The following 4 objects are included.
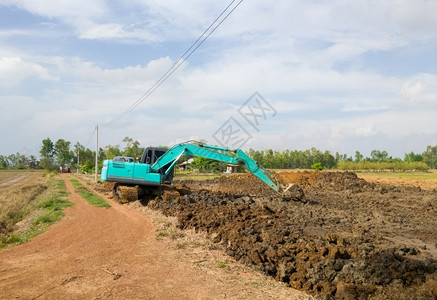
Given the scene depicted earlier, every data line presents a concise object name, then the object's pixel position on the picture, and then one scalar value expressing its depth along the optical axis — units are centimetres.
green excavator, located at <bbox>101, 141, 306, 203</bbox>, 1706
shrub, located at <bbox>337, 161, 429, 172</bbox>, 8594
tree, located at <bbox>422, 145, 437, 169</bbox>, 11934
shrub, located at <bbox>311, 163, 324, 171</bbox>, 6712
